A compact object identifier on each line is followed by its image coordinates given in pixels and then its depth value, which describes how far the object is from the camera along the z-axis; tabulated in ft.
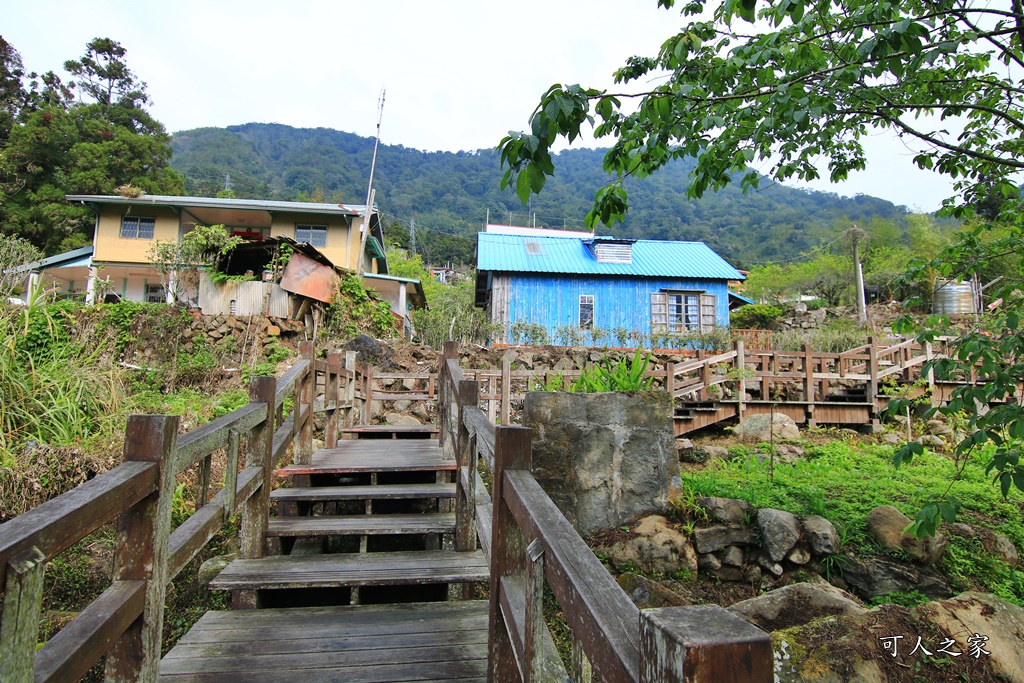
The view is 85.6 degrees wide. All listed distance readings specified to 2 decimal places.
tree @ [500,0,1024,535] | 8.54
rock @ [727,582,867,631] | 13.37
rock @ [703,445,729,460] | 28.40
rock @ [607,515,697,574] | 16.21
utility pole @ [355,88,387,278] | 63.78
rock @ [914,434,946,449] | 31.69
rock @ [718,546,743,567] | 16.63
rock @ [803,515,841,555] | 16.71
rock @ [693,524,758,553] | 16.66
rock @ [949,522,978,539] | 17.99
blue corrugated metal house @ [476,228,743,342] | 63.57
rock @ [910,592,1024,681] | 11.24
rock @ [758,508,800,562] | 16.49
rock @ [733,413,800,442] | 33.14
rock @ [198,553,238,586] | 14.67
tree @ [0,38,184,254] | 79.61
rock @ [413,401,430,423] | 36.57
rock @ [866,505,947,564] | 16.65
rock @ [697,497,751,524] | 17.19
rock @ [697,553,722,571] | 16.56
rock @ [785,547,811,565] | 16.56
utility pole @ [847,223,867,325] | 81.86
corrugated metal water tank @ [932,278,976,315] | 73.77
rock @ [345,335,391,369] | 40.09
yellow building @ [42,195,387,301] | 65.00
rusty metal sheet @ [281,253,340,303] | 47.39
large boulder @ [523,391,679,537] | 16.92
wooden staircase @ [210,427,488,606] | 10.73
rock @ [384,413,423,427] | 34.42
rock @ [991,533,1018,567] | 17.62
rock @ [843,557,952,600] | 16.15
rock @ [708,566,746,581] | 16.52
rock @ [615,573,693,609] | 14.39
